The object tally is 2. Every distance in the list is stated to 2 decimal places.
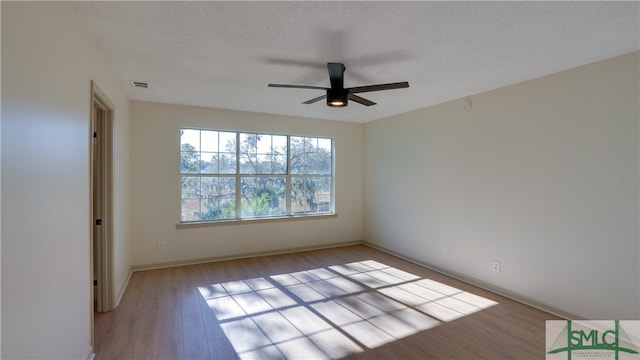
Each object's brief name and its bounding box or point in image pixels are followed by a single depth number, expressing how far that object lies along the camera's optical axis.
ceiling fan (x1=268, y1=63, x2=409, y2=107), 2.59
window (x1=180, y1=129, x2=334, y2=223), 4.58
